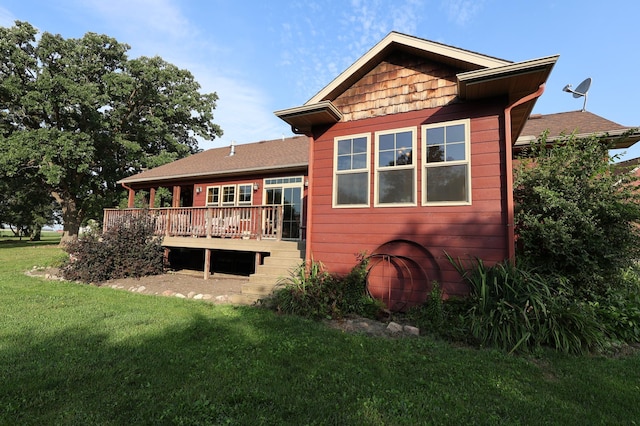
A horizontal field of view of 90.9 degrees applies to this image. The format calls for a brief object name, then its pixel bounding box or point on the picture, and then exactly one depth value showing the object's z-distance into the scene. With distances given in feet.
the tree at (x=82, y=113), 58.34
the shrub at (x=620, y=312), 14.02
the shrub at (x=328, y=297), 17.39
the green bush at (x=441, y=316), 14.21
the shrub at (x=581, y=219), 15.69
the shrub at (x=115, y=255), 28.40
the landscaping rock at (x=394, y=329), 14.89
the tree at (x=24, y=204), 66.03
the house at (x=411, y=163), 16.72
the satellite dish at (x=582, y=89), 32.81
